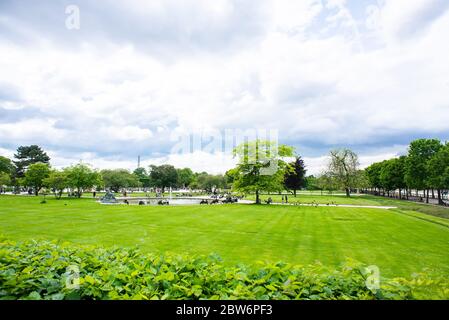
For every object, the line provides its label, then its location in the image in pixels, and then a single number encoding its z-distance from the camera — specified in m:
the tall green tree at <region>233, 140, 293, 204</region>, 52.19
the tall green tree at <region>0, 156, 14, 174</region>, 81.91
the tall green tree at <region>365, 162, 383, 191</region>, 97.00
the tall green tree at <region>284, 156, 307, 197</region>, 96.75
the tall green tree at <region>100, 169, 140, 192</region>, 100.56
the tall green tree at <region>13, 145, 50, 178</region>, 78.06
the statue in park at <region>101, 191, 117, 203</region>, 48.71
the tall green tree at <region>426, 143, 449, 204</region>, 44.83
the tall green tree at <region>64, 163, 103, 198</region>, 63.12
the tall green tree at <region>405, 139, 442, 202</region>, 54.25
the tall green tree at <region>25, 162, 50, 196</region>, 64.68
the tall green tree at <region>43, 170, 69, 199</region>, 58.91
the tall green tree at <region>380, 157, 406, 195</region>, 73.69
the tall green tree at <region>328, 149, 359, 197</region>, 78.88
